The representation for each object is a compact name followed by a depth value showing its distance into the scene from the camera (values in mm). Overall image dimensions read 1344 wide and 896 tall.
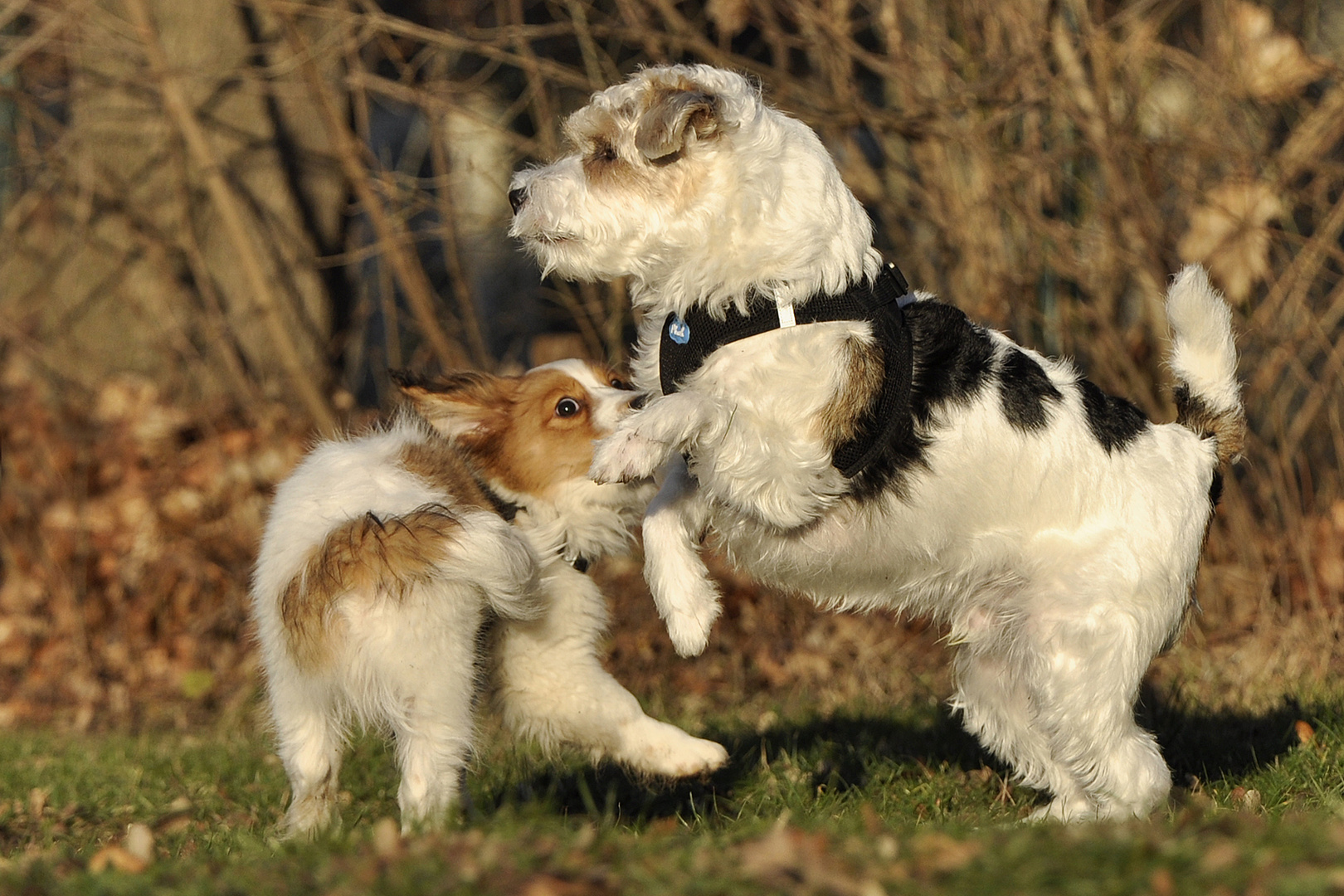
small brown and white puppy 7828
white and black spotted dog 7598
